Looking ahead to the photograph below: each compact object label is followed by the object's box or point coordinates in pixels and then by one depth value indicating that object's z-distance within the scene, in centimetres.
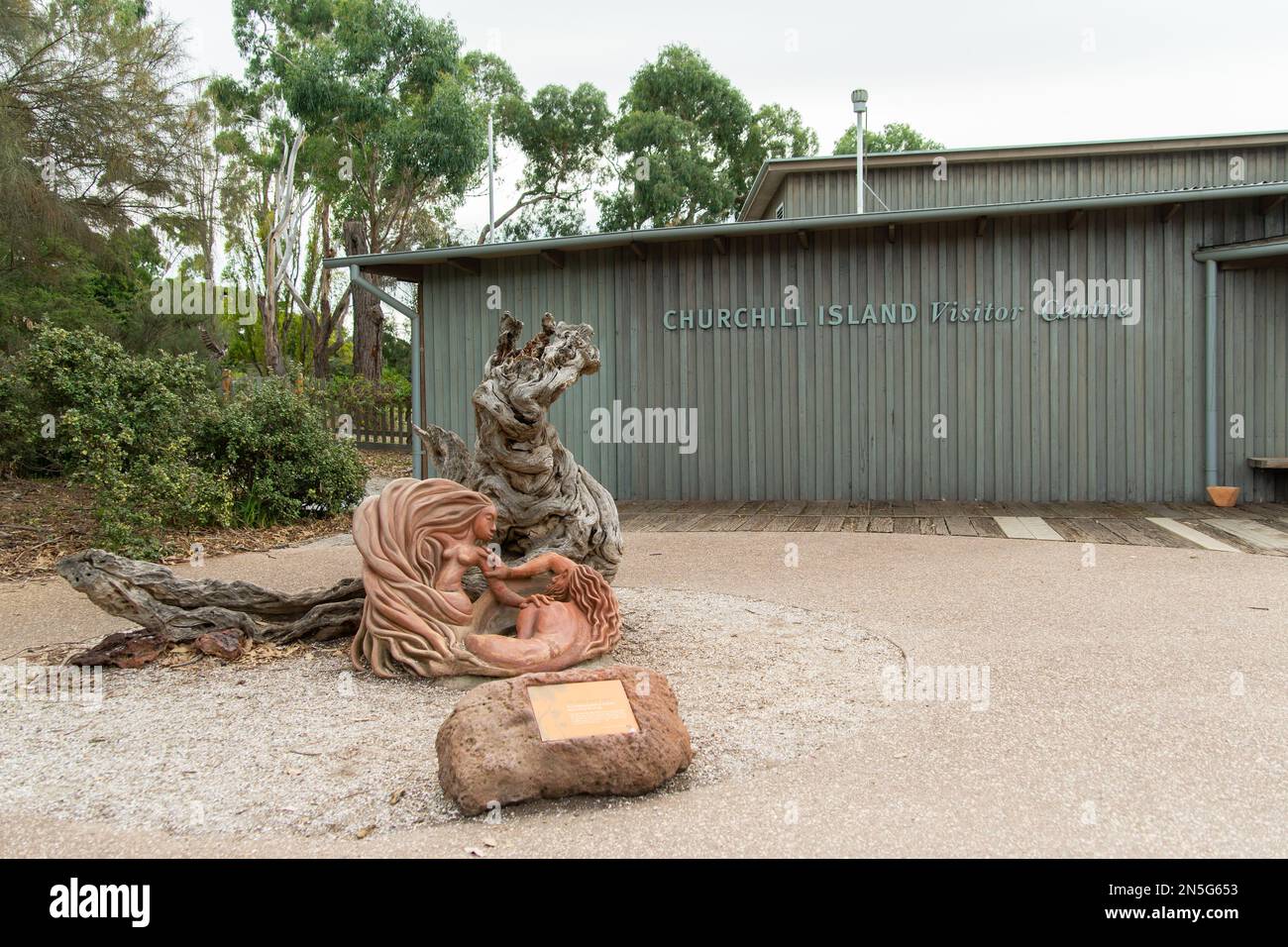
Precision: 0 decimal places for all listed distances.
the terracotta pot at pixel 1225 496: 1103
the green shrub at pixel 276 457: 1054
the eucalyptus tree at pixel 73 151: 1109
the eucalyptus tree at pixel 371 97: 2402
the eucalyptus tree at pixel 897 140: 3478
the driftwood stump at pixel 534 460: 561
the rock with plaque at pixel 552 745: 333
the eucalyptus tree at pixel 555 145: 3084
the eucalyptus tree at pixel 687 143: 2945
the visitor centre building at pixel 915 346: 1133
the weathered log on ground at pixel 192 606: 521
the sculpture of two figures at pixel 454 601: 490
